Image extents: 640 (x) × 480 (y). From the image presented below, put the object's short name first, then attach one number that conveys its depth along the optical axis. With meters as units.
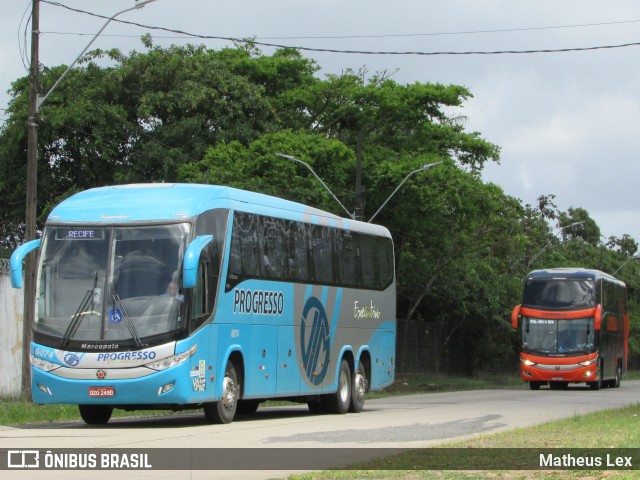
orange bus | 40.19
